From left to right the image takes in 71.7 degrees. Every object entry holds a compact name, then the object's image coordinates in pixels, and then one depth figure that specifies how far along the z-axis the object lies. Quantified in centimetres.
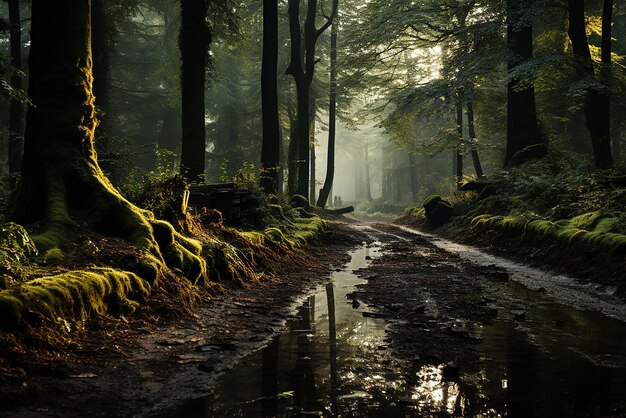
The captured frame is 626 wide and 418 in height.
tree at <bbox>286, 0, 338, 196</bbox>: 2033
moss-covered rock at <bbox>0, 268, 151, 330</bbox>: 326
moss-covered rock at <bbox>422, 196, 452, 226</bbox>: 2017
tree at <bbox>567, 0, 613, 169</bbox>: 1348
